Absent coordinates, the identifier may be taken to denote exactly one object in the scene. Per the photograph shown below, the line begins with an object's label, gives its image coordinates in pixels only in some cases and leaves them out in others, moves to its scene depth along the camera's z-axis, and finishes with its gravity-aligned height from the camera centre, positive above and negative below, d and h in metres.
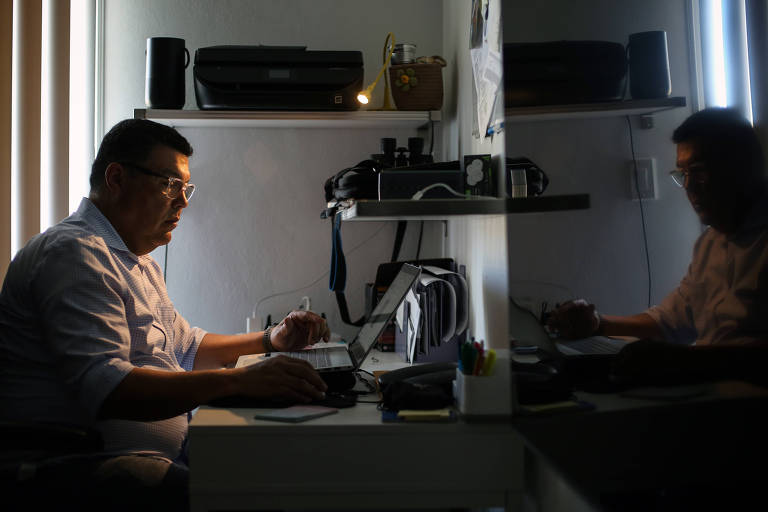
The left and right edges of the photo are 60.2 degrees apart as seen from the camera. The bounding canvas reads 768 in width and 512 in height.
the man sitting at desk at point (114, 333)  1.35 -0.08
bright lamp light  2.36 +0.74
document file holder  1.78 -0.08
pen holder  1.24 -0.21
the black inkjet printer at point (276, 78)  2.30 +0.74
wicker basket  2.29 +0.70
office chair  1.28 -0.31
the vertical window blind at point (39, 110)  1.88 +0.60
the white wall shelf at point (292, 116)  2.35 +0.63
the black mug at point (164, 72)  2.34 +0.79
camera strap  1.81 +0.07
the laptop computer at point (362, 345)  1.63 -0.15
